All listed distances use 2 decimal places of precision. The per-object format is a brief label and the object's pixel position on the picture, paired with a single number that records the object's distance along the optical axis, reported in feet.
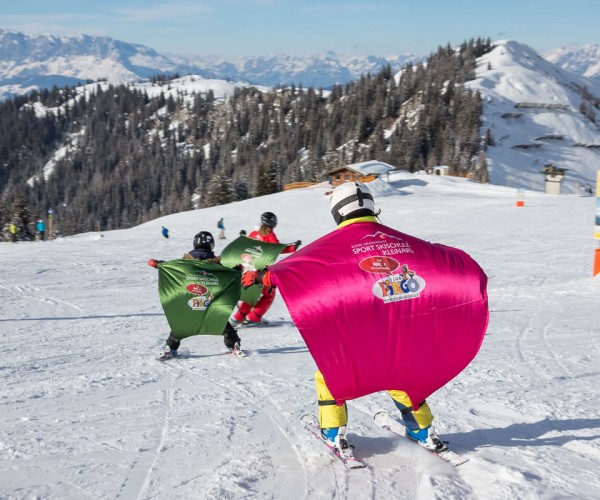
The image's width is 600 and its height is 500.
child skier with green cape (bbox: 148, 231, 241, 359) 26.96
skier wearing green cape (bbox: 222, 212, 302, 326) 33.27
